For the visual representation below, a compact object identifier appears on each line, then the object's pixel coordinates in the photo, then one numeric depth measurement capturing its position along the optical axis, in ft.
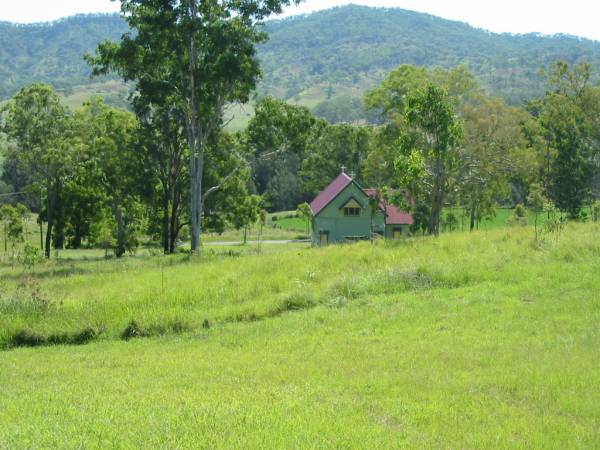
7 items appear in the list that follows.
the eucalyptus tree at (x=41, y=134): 150.20
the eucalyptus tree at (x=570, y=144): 197.06
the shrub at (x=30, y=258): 91.40
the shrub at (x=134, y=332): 45.34
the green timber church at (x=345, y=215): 181.98
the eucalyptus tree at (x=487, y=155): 153.58
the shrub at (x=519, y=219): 123.05
